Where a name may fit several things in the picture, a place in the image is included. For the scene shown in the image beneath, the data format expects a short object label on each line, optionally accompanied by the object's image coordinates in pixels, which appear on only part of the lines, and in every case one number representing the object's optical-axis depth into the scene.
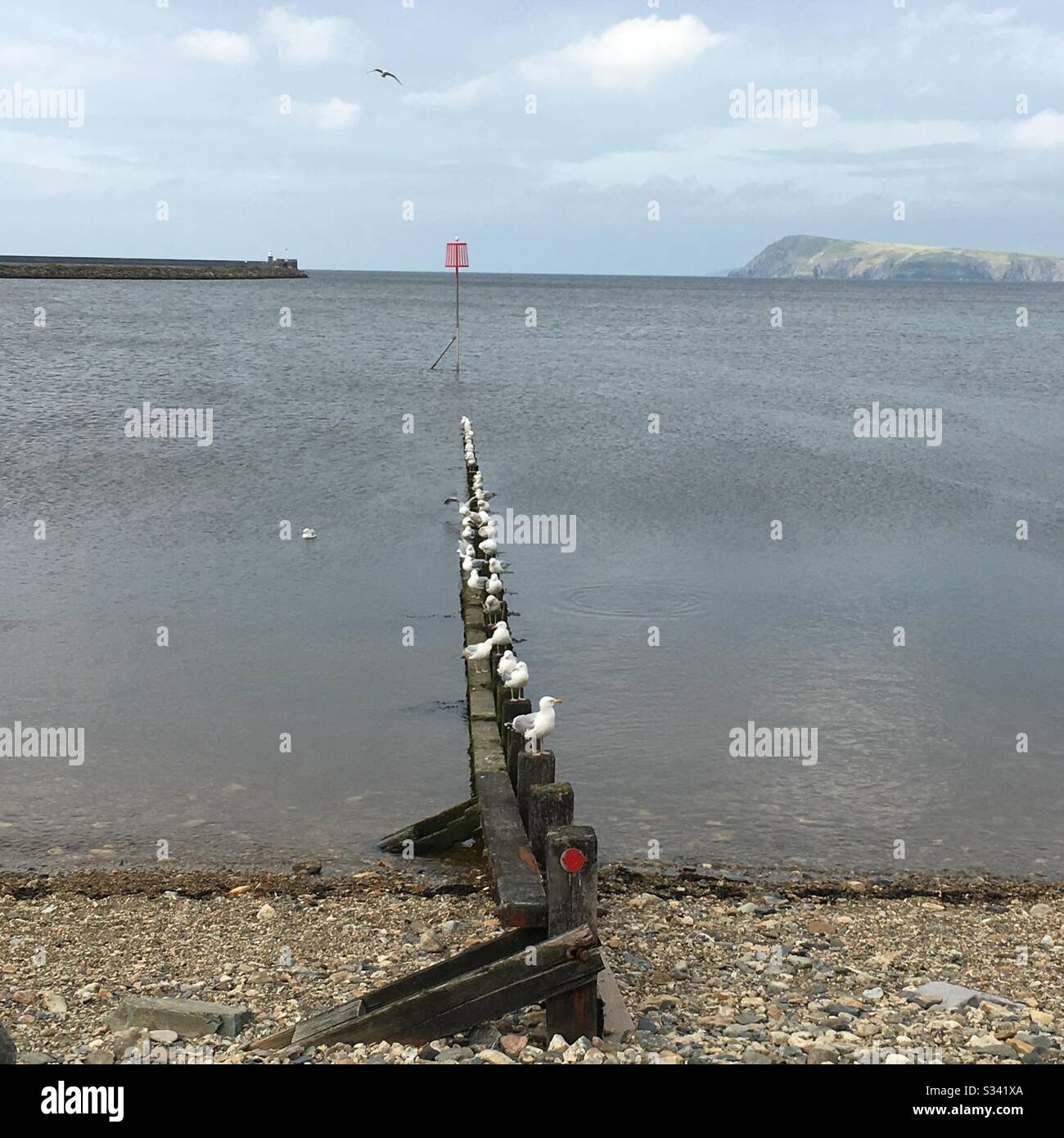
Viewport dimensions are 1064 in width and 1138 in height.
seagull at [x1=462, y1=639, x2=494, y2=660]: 13.96
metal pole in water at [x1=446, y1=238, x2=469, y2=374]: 44.62
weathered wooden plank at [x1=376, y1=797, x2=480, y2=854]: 11.55
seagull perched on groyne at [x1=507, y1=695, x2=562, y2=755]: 10.18
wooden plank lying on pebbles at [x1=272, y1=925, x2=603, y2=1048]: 7.20
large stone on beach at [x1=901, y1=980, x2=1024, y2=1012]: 8.24
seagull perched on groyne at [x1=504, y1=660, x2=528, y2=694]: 11.71
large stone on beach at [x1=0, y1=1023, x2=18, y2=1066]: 5.88
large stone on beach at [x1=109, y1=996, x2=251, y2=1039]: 7.46
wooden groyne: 7.23
